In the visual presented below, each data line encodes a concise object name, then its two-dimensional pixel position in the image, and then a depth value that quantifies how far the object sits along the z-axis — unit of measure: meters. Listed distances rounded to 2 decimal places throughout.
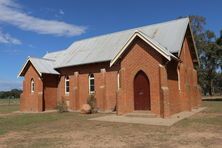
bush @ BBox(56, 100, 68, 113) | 28.30
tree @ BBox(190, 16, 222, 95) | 58.41
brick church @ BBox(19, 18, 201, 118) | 20.88
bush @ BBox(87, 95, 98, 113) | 26.61
